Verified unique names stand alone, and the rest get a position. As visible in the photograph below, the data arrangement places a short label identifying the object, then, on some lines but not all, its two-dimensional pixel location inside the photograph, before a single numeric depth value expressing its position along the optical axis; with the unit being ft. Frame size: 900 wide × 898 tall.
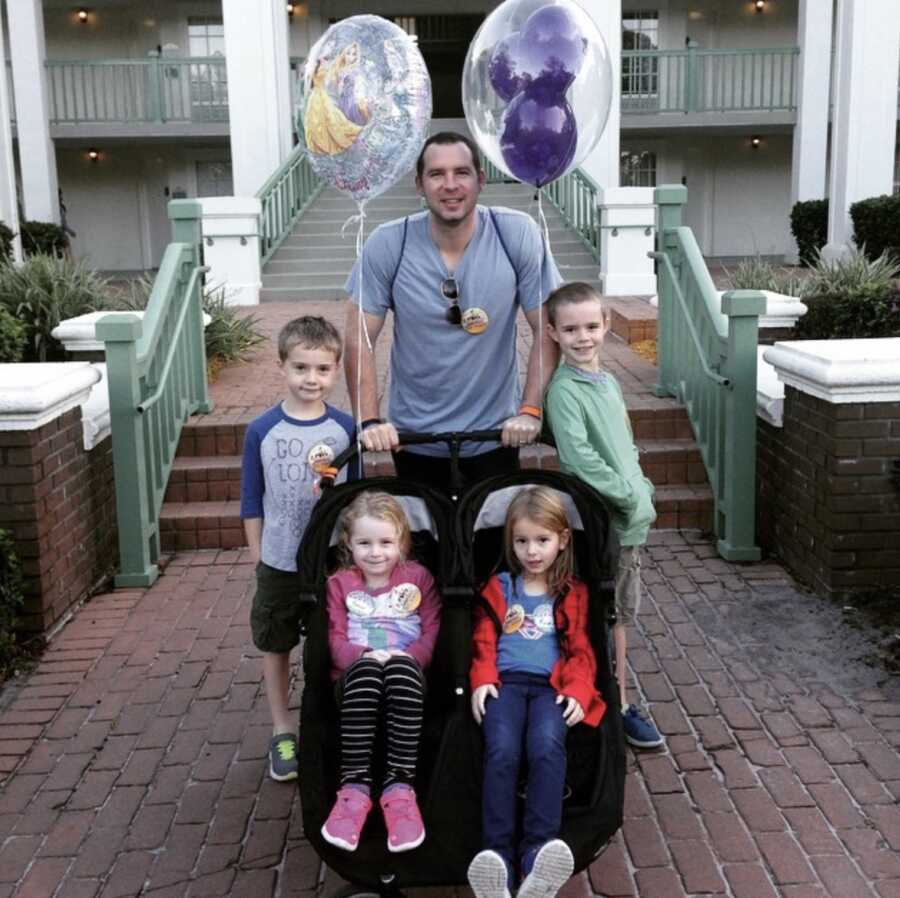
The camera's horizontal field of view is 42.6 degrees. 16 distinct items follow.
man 11.75
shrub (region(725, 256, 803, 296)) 33.19
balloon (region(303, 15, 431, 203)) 12.16
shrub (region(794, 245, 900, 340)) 27.32
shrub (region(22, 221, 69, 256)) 59.82
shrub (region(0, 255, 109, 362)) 27.68
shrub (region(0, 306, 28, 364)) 23.22
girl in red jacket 9.01
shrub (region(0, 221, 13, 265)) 45.75
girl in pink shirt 9.24
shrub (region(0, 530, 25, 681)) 15.60
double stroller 9.14
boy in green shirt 11.46
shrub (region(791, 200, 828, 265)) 59.82
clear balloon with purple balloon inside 12.15
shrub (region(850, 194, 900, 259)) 49.55
